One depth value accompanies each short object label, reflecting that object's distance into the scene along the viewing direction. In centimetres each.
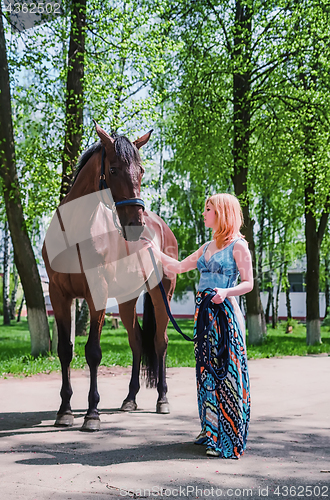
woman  380
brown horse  452
